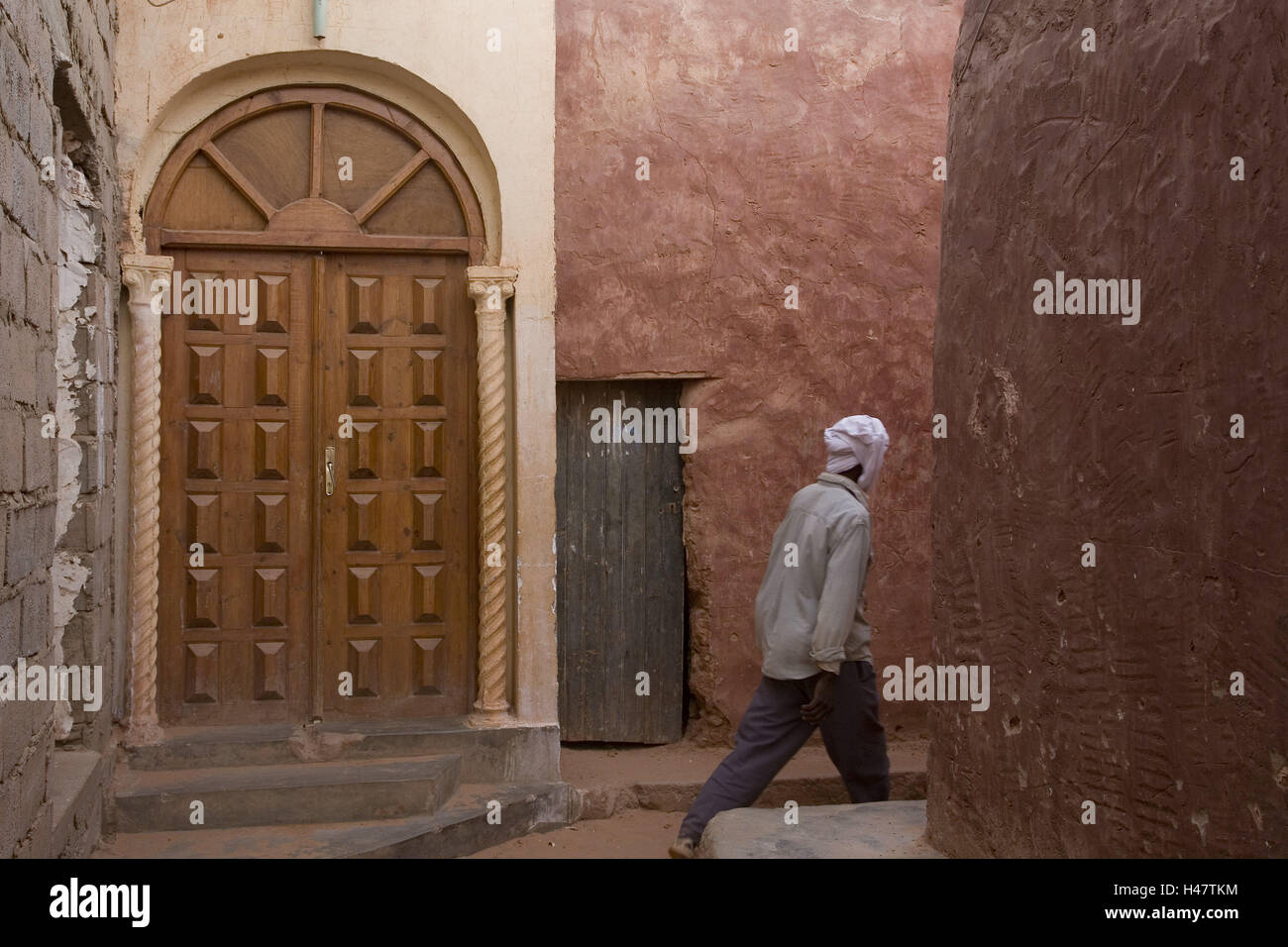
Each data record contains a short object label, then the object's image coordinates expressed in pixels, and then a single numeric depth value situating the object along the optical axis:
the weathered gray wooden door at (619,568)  6.73
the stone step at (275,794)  5.13
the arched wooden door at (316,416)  5.79
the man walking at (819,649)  4.44
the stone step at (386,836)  4.89
